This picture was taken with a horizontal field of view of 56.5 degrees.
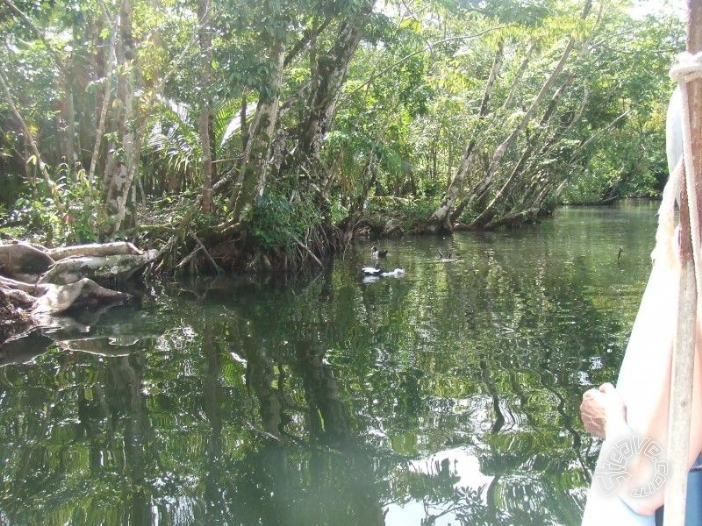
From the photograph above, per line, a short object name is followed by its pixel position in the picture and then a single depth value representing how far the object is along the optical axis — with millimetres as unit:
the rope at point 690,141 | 1309
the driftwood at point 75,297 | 8820
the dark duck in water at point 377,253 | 15527
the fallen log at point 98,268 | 9523
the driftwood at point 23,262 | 9312
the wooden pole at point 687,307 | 1324
